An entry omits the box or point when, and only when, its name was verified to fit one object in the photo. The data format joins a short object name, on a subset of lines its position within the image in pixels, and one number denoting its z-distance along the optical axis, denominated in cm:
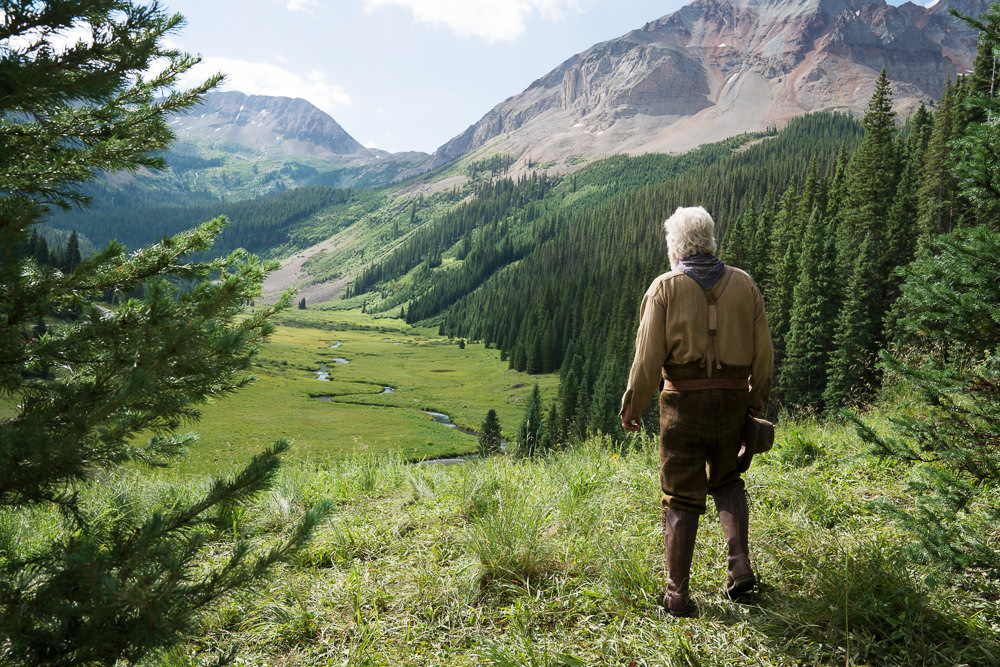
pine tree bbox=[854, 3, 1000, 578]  329
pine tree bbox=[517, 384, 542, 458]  3814
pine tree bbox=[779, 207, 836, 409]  3744
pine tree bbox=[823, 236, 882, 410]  3300
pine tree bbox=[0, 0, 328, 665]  178
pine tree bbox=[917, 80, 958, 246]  3234
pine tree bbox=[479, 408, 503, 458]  3831
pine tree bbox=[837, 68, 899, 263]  3950
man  356
